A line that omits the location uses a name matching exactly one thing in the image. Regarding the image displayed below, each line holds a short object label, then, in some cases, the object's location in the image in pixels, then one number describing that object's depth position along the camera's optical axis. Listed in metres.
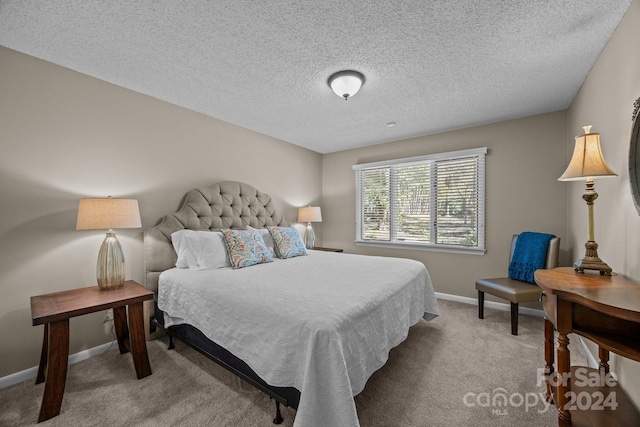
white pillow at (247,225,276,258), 3.30
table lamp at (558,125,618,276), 1.59
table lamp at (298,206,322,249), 4.35
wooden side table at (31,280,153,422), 1.65
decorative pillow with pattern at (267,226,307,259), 3.18
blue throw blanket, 2.92
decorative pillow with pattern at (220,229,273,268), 2.62
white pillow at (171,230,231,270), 2.54
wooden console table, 1.13
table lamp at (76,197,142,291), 2.00
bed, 1.31
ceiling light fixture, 2.21
